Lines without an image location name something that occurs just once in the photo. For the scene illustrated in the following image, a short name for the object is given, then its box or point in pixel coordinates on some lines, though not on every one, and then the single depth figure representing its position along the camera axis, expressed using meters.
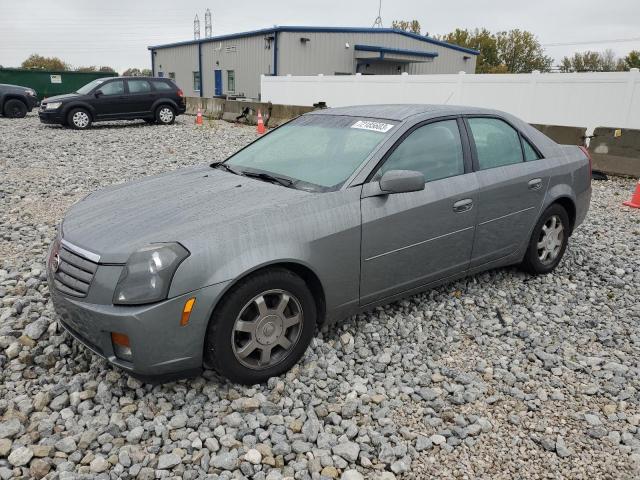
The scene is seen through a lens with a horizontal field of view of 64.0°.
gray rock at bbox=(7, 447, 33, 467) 2.45
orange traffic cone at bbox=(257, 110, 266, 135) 15.47
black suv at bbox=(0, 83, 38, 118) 18.72
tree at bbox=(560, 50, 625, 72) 71.31
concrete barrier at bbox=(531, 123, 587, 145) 9.71
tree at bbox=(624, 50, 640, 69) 61.41
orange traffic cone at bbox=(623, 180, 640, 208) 7.52
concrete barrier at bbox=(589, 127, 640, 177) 9.12
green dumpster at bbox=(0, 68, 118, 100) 23.66
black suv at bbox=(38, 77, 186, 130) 15.72
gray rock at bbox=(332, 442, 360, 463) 2.57
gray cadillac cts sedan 2.66
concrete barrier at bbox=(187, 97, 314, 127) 16.97
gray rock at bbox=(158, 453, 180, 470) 2.47
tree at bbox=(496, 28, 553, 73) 72.44
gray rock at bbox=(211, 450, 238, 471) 2.48
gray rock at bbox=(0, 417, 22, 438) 2.62
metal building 30.08
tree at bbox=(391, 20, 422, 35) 71.53
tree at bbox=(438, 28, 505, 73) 72.00
